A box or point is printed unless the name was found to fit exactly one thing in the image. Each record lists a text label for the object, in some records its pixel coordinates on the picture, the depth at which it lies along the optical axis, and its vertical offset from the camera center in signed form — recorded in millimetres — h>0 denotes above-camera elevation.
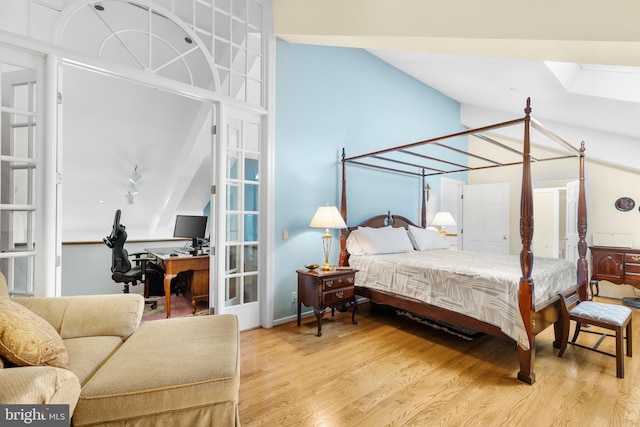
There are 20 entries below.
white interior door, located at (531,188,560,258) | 5613 -130
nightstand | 3035 -789
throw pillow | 1223 -550
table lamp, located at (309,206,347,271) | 3275 -70
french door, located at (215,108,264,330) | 2938 -50
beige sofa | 1129 -720
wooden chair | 2230 -814
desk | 3467 -669
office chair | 3849 -620
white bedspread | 2363 -605
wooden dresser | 4168 -698
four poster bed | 2260 -608
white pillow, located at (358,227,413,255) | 3744 -331
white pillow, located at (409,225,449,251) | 4363 -358
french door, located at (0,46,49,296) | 1993 +283
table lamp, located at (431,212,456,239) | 5066 -77
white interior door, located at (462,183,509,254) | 5699 -42
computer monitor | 4209 -206
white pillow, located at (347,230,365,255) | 3770 -383
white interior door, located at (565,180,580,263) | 4559 -56
